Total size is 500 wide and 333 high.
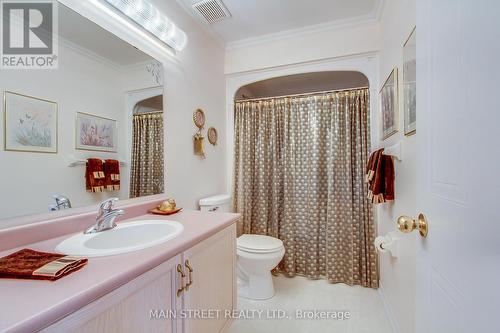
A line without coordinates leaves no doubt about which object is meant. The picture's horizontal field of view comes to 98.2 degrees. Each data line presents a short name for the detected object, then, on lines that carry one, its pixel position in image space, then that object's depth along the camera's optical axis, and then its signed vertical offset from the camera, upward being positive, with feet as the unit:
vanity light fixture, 4.13 +3.12
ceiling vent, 5.59 +4.28
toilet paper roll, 4.78 -1.71
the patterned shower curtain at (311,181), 6.56 -0.44
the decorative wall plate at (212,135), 6.85 +1.06
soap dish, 4.43 -0.90
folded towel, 1.88 -0.90
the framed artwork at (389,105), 4.61 +1.46
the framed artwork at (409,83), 3.56 +1.47
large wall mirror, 2.80 +0.70
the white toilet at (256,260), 5.75 -2.47
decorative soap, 4.56 -0.80
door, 1.27 +0.01
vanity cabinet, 1.90 -1.53
